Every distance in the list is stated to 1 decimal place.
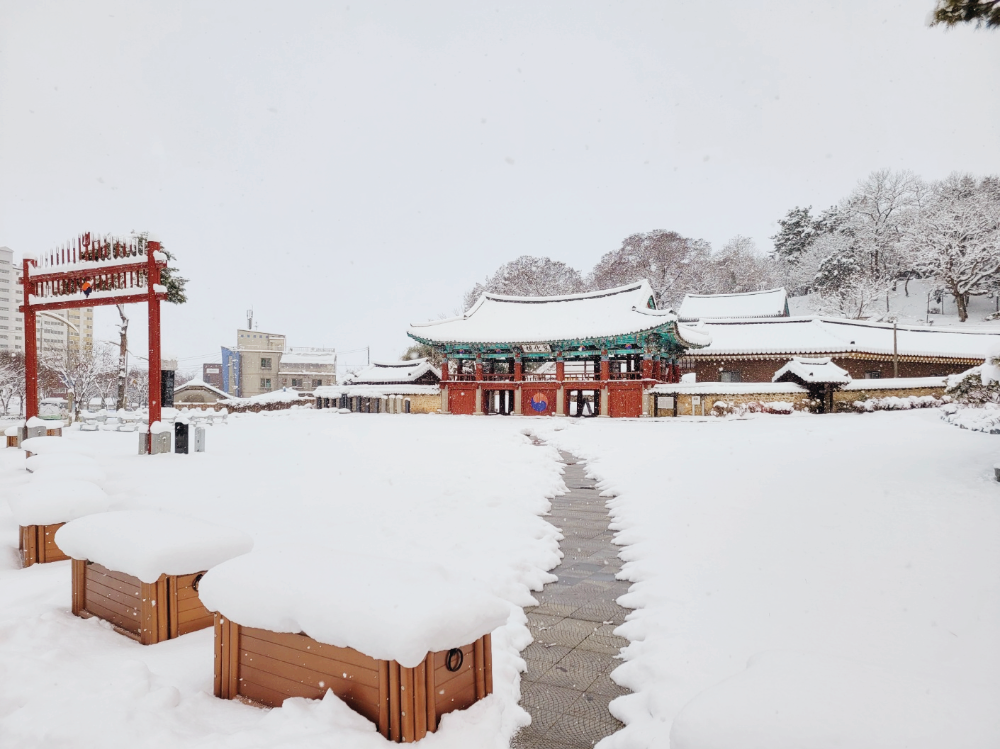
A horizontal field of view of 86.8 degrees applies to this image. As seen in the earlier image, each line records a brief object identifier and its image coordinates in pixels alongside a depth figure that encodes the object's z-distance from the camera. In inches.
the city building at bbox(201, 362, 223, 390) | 2317.9
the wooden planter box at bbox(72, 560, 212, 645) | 124.8
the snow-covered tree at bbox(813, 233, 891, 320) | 1489.9
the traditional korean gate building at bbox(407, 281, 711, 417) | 884.0
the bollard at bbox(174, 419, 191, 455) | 410.0
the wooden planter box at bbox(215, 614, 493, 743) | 84.1
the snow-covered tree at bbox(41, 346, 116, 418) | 1385.3
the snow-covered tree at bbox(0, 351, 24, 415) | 1409.9
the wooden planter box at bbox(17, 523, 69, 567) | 183.6
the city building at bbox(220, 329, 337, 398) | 2055.9
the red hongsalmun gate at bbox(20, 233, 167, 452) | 400.2
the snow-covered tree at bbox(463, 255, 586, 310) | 1734.7
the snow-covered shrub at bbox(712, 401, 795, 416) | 788.6
